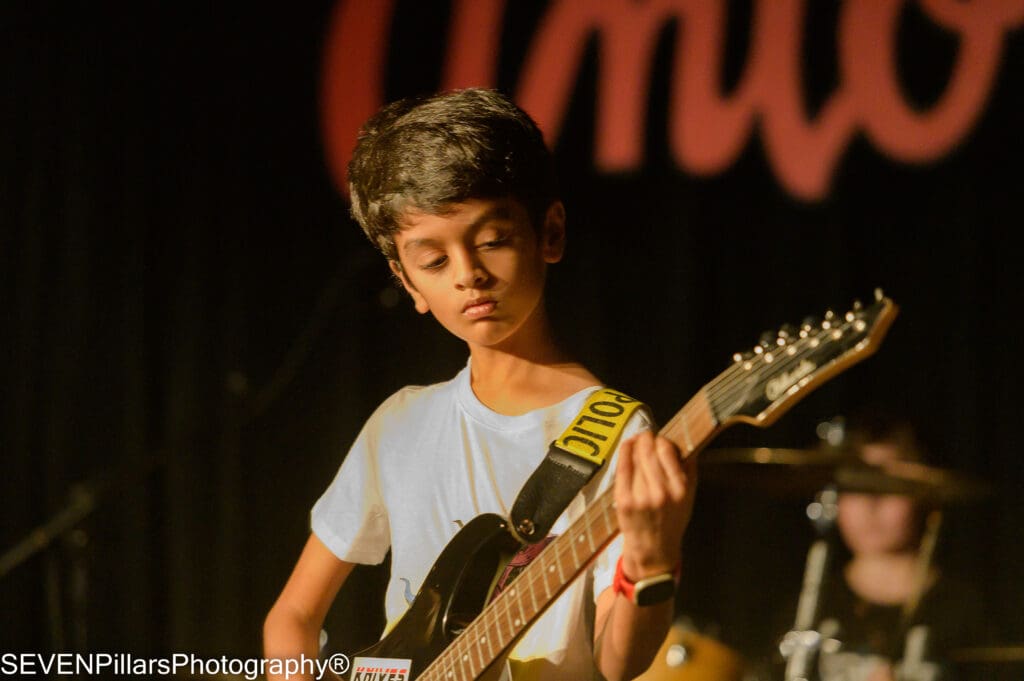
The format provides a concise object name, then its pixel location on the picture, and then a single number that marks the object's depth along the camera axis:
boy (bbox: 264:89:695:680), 2.94
